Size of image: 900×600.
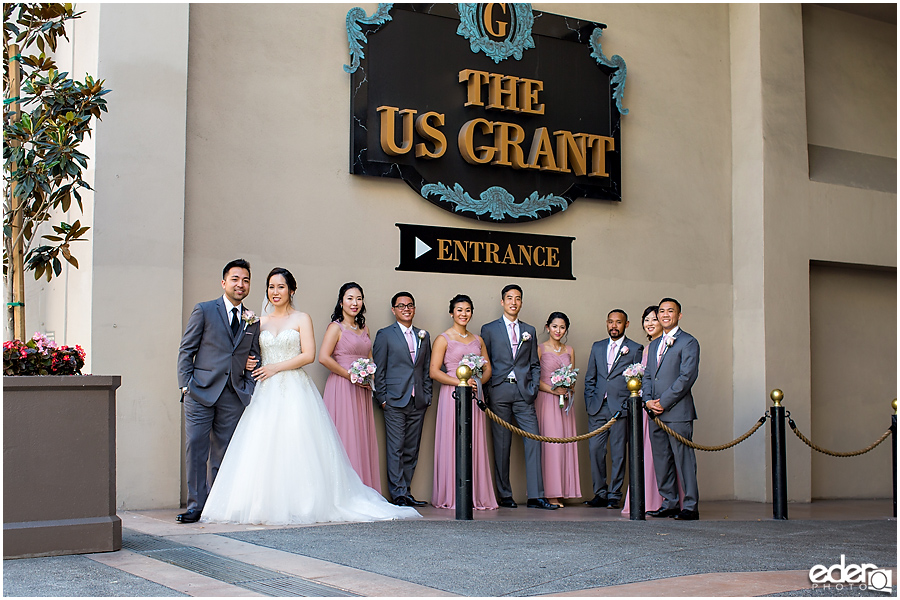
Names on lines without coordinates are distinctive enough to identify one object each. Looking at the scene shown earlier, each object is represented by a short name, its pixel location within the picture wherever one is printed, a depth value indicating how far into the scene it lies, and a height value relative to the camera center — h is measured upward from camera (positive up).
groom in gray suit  7.46 -0.29
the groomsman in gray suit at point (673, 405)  8.62 -0.61
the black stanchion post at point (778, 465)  8.58 -1.13
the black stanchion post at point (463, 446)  7.59 -0.85
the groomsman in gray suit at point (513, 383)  9.40 -0.45
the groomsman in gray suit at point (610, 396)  9.65 -0.60
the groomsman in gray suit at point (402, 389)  9.05 -0.49
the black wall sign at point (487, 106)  9.55 +2.32
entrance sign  9.66 +0.83
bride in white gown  7.10 -0.91
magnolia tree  6.91 +1.38
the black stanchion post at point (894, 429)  9.25 -0.88
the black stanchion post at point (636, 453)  7.93 -0.94
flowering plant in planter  5.60 -0.14
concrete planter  5.37 -0.73
